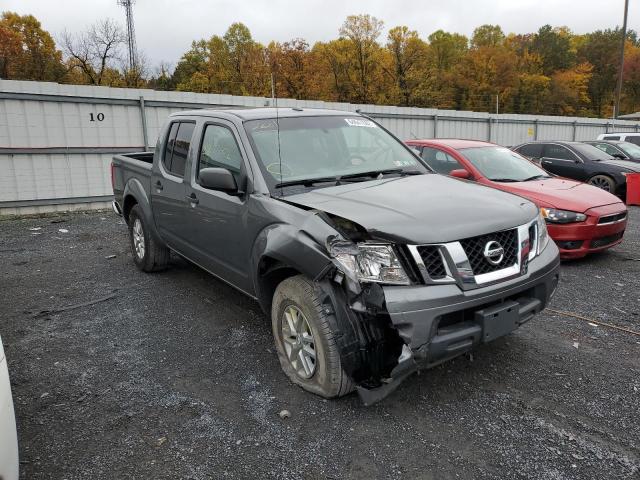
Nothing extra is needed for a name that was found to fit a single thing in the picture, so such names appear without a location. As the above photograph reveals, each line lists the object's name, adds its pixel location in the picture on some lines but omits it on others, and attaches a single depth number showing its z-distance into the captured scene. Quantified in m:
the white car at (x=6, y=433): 1.92
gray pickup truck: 2.70
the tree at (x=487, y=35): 72.44
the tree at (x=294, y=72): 44.34
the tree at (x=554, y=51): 64.19
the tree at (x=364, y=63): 48.94
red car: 6.11
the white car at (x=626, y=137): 16.17
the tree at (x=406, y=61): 47.75
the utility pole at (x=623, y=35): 30.27
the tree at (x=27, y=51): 39.62
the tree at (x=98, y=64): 39.94
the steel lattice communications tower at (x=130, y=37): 43.19
